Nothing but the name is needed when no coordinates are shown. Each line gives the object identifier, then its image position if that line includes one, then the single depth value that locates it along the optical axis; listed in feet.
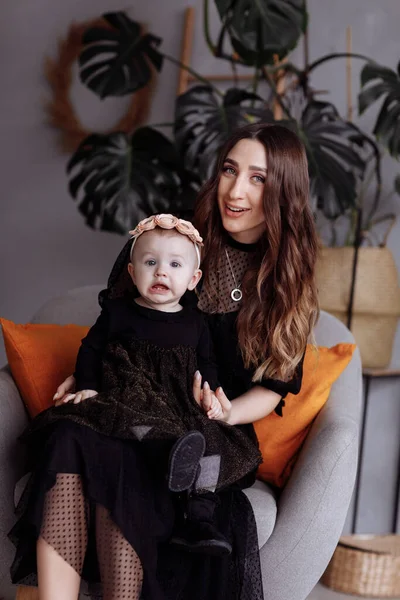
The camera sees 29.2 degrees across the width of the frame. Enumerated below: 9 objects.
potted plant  7.74
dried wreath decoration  10.30
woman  4.72
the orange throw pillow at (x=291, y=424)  6.22
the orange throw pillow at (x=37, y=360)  6.15
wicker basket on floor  7.69
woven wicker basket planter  8.20
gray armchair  5.42
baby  4.87
